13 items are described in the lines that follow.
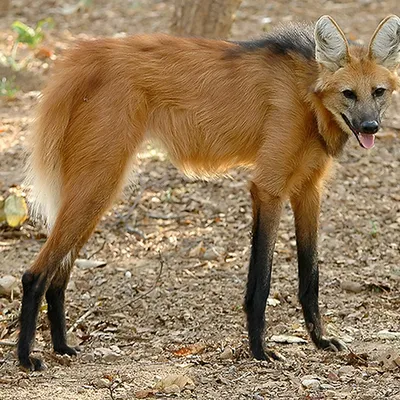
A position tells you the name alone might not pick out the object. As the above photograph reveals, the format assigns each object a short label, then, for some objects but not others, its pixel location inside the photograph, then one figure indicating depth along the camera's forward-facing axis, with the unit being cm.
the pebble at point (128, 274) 1069
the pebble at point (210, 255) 1121
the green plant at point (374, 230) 1166
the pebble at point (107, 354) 852
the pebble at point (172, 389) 728
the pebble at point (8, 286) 1009
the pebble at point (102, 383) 744
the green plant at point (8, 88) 1581
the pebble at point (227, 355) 845
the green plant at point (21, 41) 1686
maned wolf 828
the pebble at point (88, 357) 855
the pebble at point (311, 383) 740
